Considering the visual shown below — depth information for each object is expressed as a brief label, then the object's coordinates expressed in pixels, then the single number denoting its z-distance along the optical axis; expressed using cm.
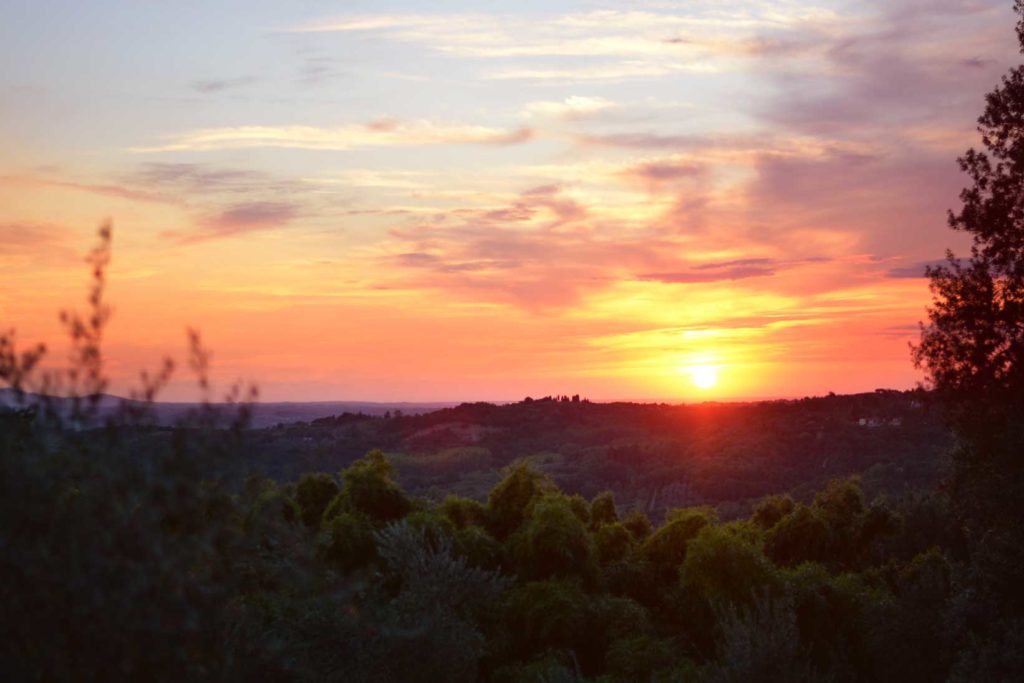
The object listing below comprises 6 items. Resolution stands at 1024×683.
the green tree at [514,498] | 2372
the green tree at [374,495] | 2184
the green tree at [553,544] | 2139
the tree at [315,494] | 2344
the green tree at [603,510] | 2731
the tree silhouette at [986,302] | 1869
